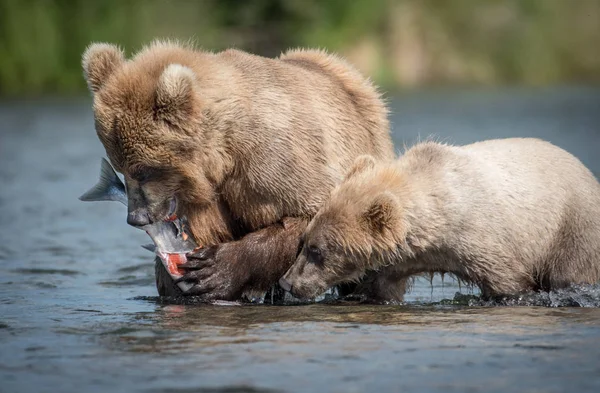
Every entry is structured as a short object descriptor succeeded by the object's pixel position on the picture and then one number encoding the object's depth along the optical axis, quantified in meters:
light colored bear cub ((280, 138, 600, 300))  14.68
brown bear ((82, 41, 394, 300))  14.49
